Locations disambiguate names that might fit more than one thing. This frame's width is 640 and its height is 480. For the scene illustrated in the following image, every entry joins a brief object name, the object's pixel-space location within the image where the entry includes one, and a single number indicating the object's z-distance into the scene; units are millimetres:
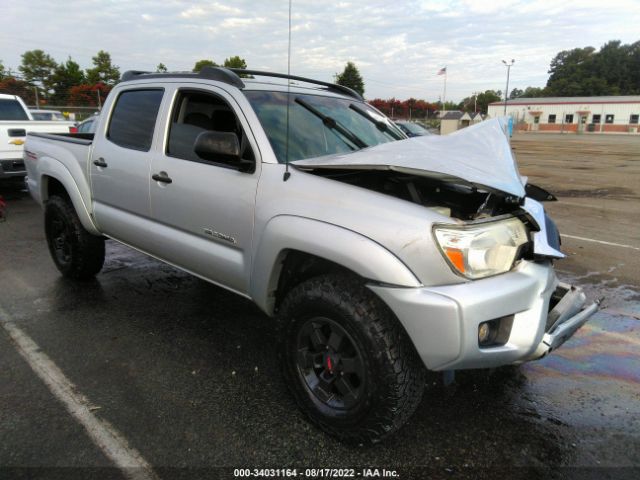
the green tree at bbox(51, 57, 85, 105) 56669
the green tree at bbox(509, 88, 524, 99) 156338
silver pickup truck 2180
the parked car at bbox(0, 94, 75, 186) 9109
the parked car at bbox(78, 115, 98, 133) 9934
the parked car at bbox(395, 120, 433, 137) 16662
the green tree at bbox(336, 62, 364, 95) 63512
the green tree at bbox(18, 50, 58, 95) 65625
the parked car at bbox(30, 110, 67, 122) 17072
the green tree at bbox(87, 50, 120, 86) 59438
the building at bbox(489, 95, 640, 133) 74188
